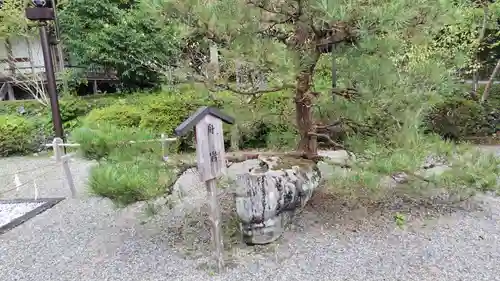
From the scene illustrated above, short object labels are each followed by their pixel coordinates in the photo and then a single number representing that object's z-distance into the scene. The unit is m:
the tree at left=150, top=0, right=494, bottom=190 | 2.35
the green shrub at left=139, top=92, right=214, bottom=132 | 6.08
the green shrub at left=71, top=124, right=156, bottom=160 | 2.77
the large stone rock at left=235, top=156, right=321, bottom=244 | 2.54
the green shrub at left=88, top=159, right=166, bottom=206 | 2.45
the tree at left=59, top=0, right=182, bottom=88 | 8.05
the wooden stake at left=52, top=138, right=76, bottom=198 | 3.95
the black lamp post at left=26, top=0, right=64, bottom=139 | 4.65
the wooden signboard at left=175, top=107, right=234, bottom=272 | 2.20
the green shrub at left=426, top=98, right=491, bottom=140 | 5.91
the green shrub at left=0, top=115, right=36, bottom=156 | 6.59
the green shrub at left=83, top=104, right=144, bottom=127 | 6.23
